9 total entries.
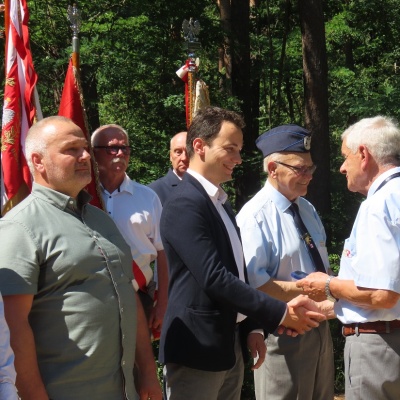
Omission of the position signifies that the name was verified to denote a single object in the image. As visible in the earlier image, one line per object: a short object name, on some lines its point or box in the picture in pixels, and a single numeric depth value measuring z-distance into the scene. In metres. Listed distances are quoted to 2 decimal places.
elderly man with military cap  4.73
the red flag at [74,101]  5.23
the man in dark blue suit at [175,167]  6.23
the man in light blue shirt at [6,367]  2.71
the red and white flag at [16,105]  4.55
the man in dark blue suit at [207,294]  3.87
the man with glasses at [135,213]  5.21
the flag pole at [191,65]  6.96
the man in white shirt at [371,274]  3.93
